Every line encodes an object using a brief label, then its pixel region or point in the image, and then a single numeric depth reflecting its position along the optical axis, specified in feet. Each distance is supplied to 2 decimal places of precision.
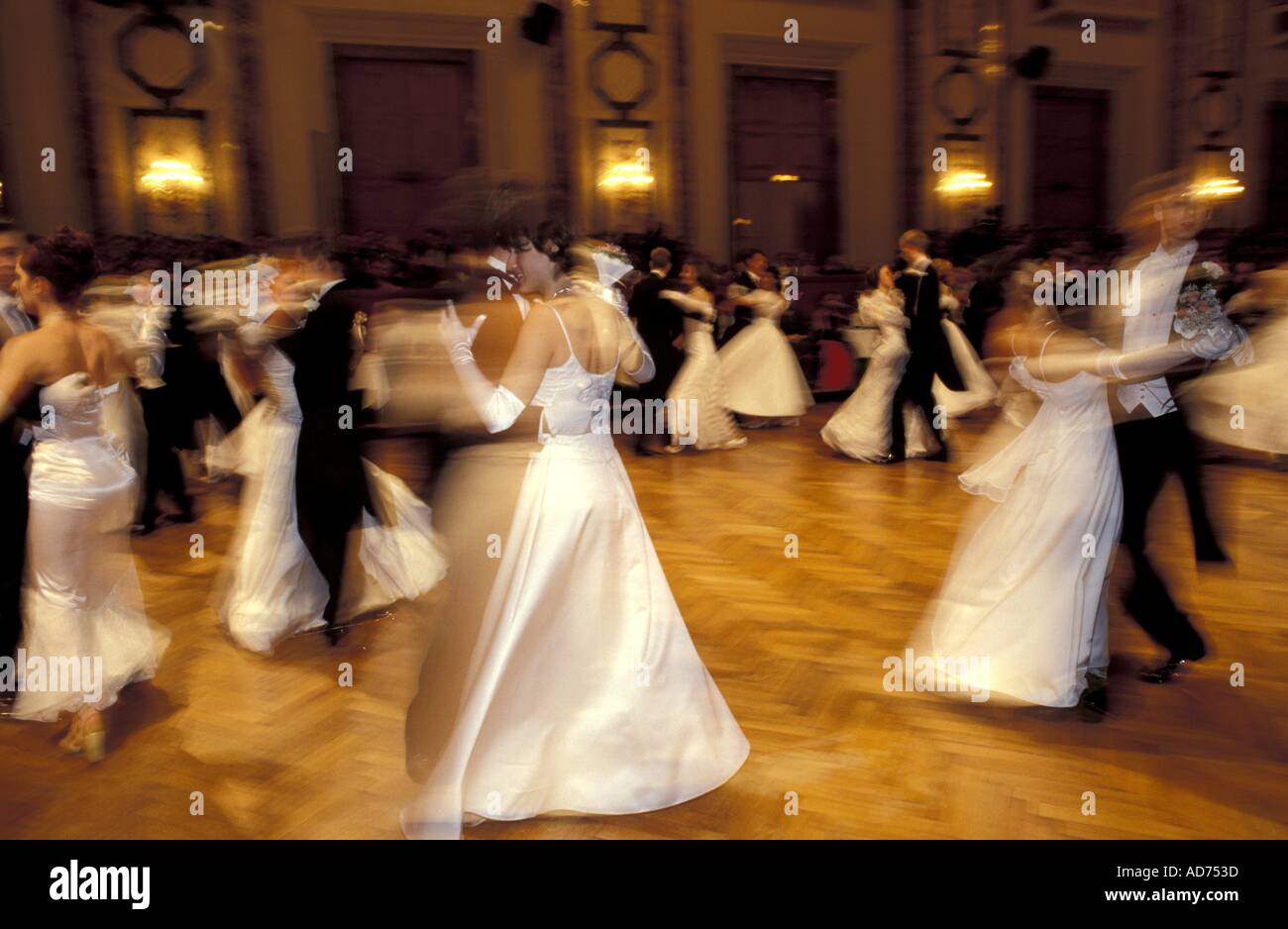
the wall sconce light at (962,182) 36.50
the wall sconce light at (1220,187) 39.91
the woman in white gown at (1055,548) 8.51
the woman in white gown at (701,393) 21.30
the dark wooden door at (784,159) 34.86
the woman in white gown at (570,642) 6.88
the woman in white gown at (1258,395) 17.83
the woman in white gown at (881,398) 19.56
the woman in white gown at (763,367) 23.29
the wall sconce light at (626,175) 32.45
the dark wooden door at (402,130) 31.19
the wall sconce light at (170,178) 28.50
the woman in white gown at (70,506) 8.07
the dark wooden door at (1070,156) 38.42
